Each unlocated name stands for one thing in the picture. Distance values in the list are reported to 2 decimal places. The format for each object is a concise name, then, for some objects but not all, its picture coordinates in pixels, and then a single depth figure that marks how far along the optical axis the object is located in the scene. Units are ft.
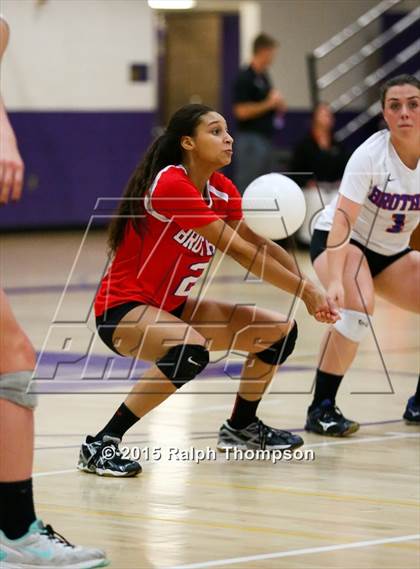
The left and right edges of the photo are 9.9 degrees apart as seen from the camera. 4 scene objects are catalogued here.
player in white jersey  33.62
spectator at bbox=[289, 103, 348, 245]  84.69
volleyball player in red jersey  29.13
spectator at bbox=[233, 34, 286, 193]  83.99
